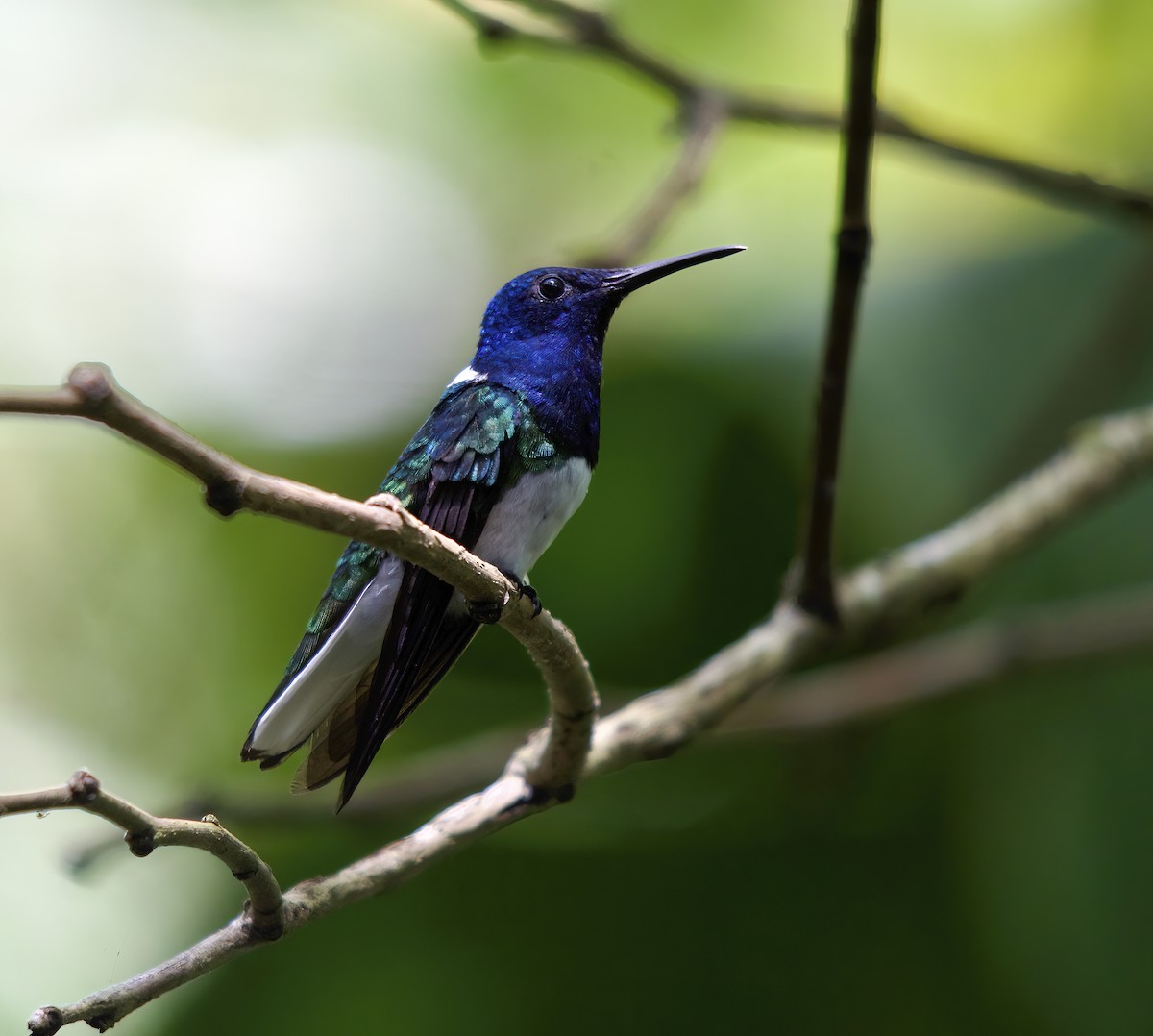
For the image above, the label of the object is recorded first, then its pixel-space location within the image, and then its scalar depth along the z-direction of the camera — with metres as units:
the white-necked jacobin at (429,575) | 4.56
